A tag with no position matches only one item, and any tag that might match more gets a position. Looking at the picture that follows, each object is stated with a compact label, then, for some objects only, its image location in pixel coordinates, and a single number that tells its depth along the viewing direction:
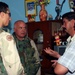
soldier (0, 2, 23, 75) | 1.14
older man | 1.95
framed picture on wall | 2.63
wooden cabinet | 2.18
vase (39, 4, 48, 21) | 2.38
